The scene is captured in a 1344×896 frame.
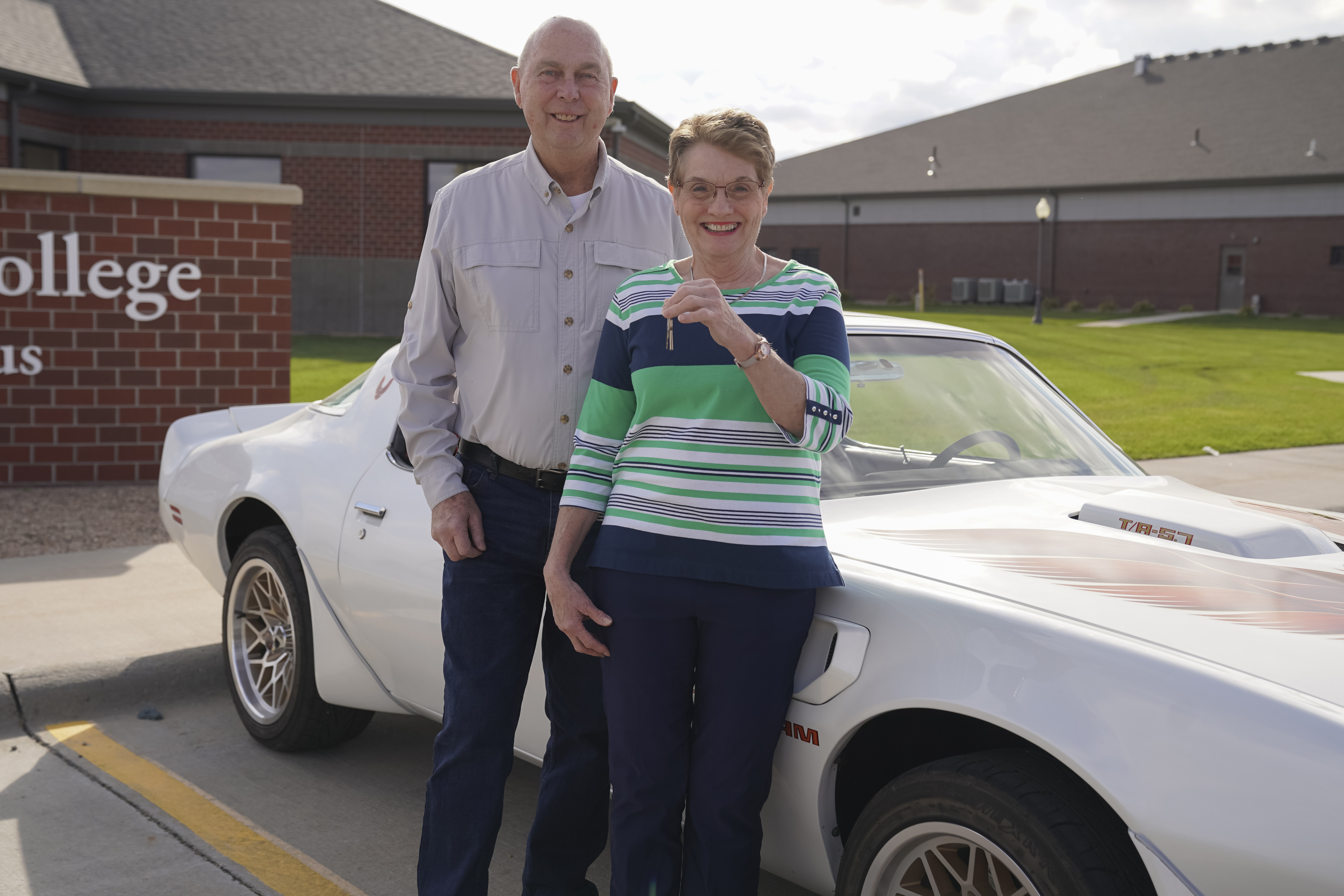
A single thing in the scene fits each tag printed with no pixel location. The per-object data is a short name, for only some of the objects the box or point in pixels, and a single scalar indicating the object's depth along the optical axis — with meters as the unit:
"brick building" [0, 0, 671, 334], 19.78
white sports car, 1.90
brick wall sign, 8.64
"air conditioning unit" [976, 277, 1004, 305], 41.47
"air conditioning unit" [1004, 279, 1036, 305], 41.16
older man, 2.72
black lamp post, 33.50
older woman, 2.32
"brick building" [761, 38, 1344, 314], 38.03
